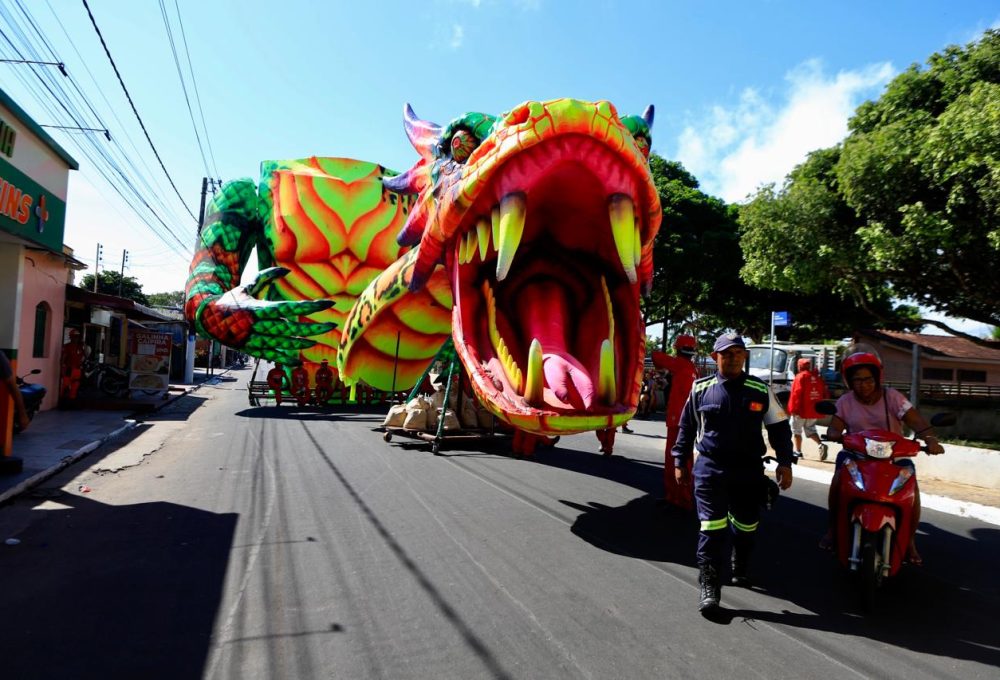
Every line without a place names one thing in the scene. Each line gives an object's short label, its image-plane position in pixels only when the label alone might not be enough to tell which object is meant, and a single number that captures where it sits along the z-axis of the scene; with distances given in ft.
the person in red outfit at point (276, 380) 43.99
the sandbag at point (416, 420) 26.68
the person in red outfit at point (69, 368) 38.73
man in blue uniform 10.20
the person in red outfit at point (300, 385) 44.42
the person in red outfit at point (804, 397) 28.14
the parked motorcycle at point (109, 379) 45.73
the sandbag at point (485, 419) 28.09
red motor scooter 10.23
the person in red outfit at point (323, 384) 44.65
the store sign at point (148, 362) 43.75
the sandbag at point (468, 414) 27.71
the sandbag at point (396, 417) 28.19
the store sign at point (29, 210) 27.12
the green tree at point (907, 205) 26.32
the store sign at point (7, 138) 27.17
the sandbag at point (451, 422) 26.35
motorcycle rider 11.61
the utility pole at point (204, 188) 76.23
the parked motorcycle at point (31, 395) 25.62
